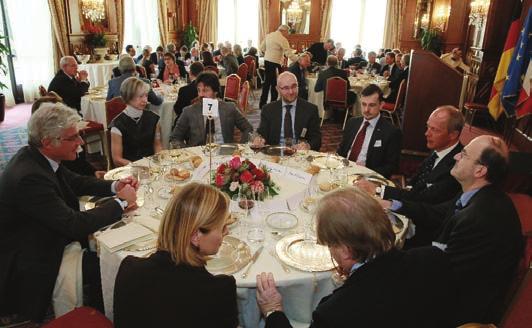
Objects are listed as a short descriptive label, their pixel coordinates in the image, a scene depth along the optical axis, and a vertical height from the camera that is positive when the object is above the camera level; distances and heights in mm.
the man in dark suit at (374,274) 1258 -740
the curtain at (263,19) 14344 +722
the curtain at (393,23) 14077 +662
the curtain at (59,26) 9109 +216
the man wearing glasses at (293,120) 3828 -733
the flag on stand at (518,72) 5023 -337
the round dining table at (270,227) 1705 -913
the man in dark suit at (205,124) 3727 -763
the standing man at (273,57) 8906 -364
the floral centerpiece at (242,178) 2160 -737
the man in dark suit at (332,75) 7301 -606
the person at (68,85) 5645 -666
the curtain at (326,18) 14195 +787
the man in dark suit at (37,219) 1929 -862
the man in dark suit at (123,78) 5411 -581
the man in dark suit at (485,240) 1684 -799
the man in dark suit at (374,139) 3268 -774
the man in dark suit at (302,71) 7781 -566
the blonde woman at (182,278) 1293 -761
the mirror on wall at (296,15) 14188 +869
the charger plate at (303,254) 1736 -930
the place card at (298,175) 2414 -795
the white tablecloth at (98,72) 9312 -798
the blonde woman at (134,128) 3324 -745
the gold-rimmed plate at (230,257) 1693 -924
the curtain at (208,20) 13984 +626
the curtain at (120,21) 10758 +412
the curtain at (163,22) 12445 +484
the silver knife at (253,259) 1665 -931
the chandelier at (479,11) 8331 +691
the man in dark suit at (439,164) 2515 -759
